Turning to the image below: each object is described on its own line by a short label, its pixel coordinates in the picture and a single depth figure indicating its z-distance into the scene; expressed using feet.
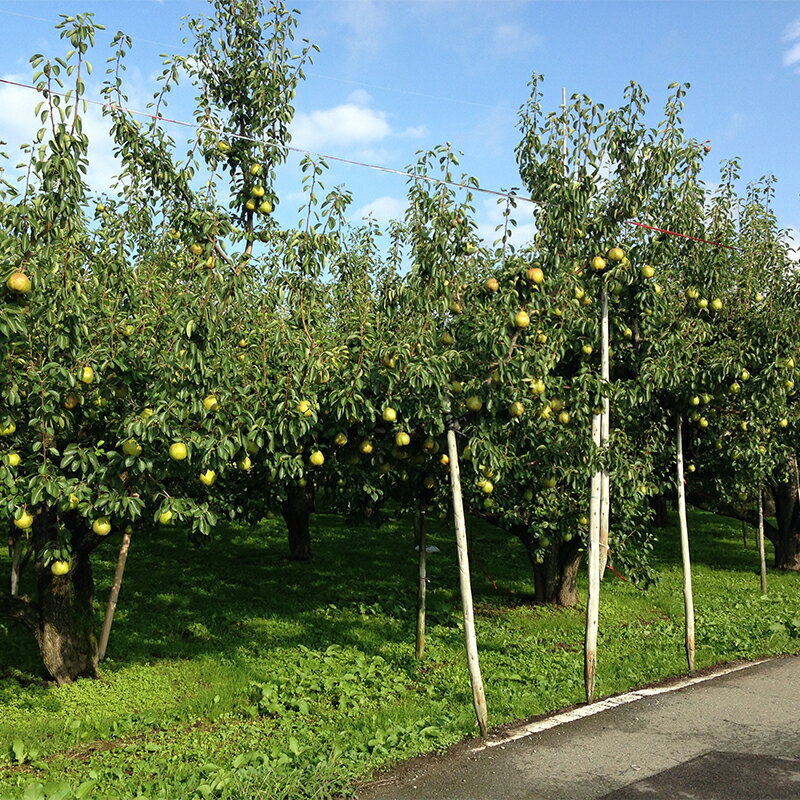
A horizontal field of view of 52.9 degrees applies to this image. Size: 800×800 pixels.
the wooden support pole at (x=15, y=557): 37.55
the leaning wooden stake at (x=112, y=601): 33.42
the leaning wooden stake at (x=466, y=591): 25.09
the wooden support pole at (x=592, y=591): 28.53
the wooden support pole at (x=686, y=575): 33.24
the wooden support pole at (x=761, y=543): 52.88
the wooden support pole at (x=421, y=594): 36.50
